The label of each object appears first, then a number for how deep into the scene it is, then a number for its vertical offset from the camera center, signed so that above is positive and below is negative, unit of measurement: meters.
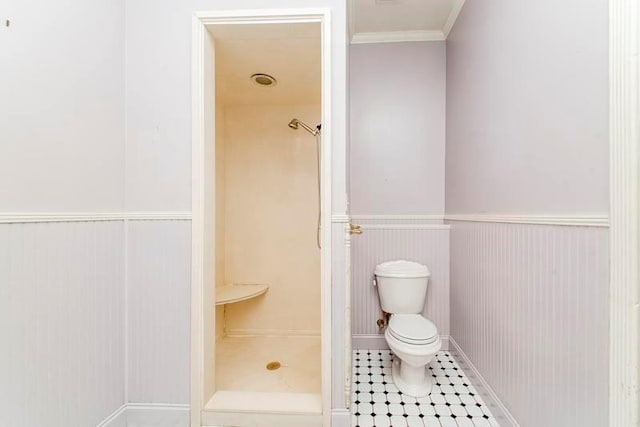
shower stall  2.52 -0.06
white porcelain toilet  1.70 -0.72
